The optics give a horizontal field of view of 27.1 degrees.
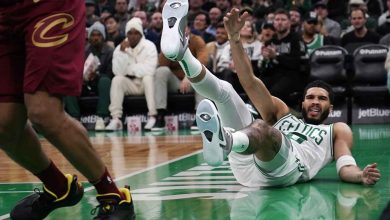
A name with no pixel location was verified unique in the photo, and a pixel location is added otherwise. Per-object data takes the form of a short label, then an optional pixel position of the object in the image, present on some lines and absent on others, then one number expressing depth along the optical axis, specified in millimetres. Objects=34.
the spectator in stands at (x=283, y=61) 11953
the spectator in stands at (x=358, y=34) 12492
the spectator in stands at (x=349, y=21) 13789
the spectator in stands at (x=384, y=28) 13438
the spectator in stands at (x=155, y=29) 13742
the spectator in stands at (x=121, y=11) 16125
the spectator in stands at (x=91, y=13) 15867
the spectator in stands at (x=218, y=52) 12320
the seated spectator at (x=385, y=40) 12507
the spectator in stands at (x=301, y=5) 15594
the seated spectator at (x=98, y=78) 12891
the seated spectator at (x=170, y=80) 12328
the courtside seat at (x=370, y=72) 12094
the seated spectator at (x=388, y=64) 10687
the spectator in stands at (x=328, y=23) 14125
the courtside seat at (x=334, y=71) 12260
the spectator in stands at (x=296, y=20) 13430
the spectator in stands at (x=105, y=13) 15562
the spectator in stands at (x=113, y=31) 14680
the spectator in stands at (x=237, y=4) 15517
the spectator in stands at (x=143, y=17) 14703
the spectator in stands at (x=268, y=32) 12141
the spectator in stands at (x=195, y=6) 15665
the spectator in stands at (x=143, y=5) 16859
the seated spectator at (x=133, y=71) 12562
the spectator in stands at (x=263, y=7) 14984
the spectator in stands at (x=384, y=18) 13786
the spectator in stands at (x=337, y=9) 15281
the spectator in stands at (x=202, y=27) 13758
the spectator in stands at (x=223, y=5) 15625
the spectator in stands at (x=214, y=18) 13977
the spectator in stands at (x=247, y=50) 12245
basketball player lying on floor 5284
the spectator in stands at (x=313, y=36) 12852
